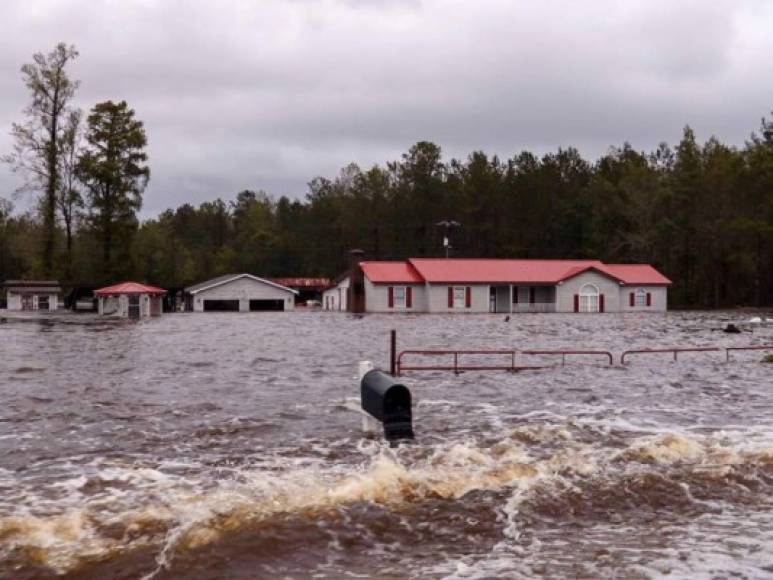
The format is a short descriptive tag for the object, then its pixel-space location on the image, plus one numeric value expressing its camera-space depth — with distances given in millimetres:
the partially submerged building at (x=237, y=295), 69625
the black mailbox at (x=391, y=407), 12070
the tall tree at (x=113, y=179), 69688
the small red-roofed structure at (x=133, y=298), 55062
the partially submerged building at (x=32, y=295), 68812
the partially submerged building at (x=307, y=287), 89375
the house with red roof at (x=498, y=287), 62281
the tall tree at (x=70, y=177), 68750
